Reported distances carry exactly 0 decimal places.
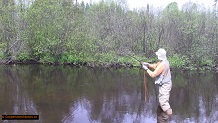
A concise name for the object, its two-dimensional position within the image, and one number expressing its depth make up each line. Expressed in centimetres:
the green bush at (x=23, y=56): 1428
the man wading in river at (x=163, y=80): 486
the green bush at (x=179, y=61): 1403
